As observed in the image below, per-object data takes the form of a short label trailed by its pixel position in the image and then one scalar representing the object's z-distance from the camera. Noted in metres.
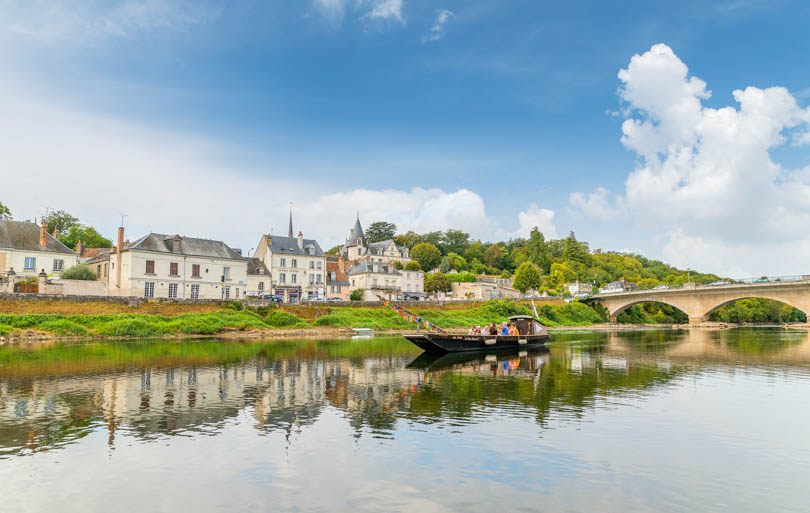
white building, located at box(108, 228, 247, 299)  54.00
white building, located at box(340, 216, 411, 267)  116.88
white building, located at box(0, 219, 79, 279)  53.06
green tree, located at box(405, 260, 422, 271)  105.75
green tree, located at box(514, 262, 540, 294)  102.44
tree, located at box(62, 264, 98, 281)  54.28
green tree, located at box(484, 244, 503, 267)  138.12
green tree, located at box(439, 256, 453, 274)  119.76
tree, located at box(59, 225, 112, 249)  79.38
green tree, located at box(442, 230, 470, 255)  143.50
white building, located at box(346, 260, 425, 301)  84.12
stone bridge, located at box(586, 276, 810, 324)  61.41
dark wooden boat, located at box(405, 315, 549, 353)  34.84
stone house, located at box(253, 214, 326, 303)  70.00
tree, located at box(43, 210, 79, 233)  80.91
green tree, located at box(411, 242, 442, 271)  123.44
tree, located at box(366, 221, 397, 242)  140.25
